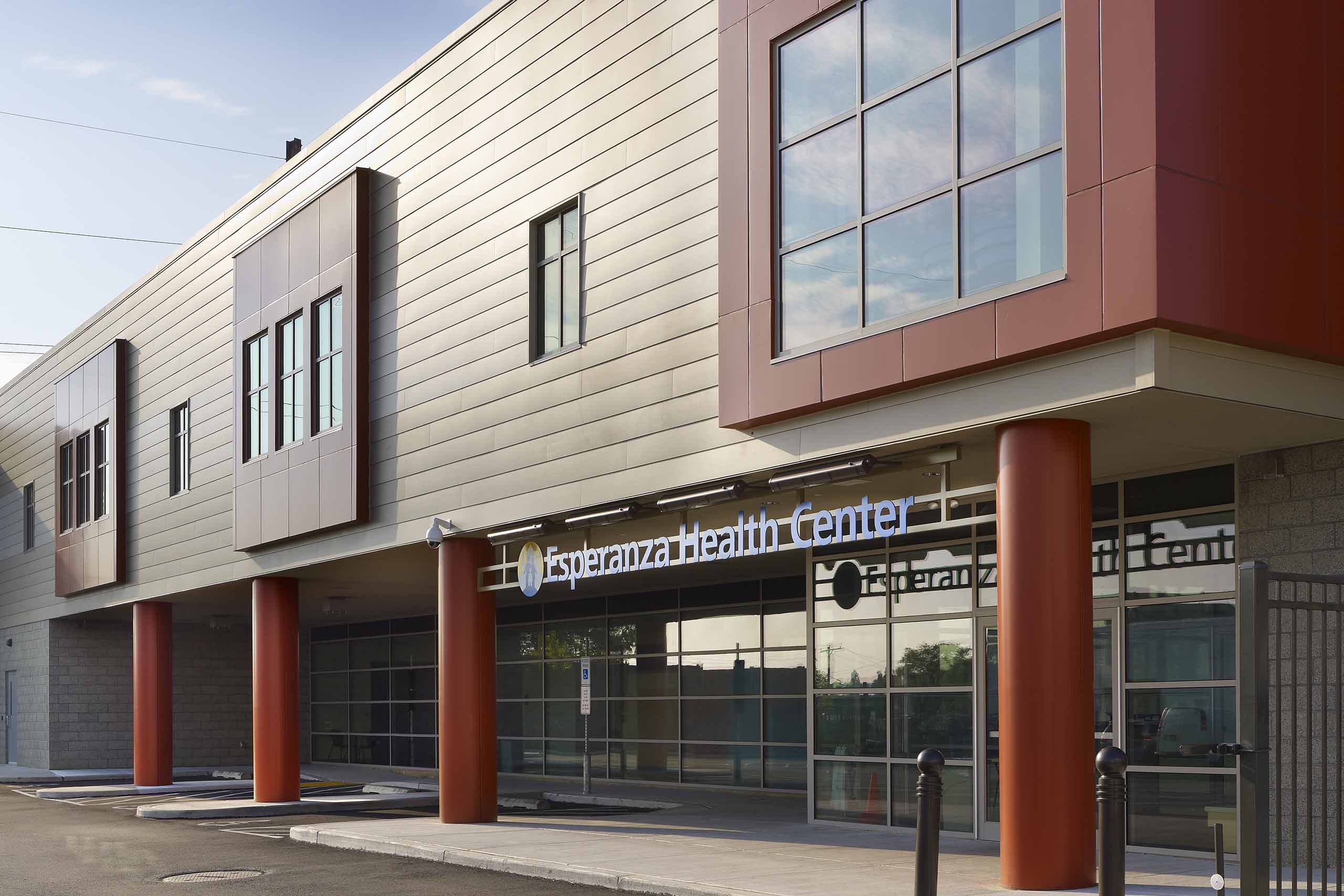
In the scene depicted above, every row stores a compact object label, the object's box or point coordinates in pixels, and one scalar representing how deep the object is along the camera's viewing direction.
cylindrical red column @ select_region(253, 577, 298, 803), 23.67
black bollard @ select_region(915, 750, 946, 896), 8.25
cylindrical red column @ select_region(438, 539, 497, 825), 18.52
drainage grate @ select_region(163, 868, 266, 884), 14.46
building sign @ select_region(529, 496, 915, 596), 12.61
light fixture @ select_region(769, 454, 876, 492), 12.61
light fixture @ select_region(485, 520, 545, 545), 17.30
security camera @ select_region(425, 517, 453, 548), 18.41
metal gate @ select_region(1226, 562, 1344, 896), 6.38
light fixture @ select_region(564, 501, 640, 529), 15.80
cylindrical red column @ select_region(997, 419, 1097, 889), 10.88
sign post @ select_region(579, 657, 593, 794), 23.03
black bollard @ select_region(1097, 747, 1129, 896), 7.02
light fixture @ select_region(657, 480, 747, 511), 14.09
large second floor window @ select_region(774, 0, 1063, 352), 11.01
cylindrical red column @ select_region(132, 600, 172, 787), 29.61
